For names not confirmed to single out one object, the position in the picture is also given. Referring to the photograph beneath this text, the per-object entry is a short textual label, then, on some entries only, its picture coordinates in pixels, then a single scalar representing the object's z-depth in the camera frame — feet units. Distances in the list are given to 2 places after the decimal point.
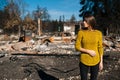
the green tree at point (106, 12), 58.67
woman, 6.36
